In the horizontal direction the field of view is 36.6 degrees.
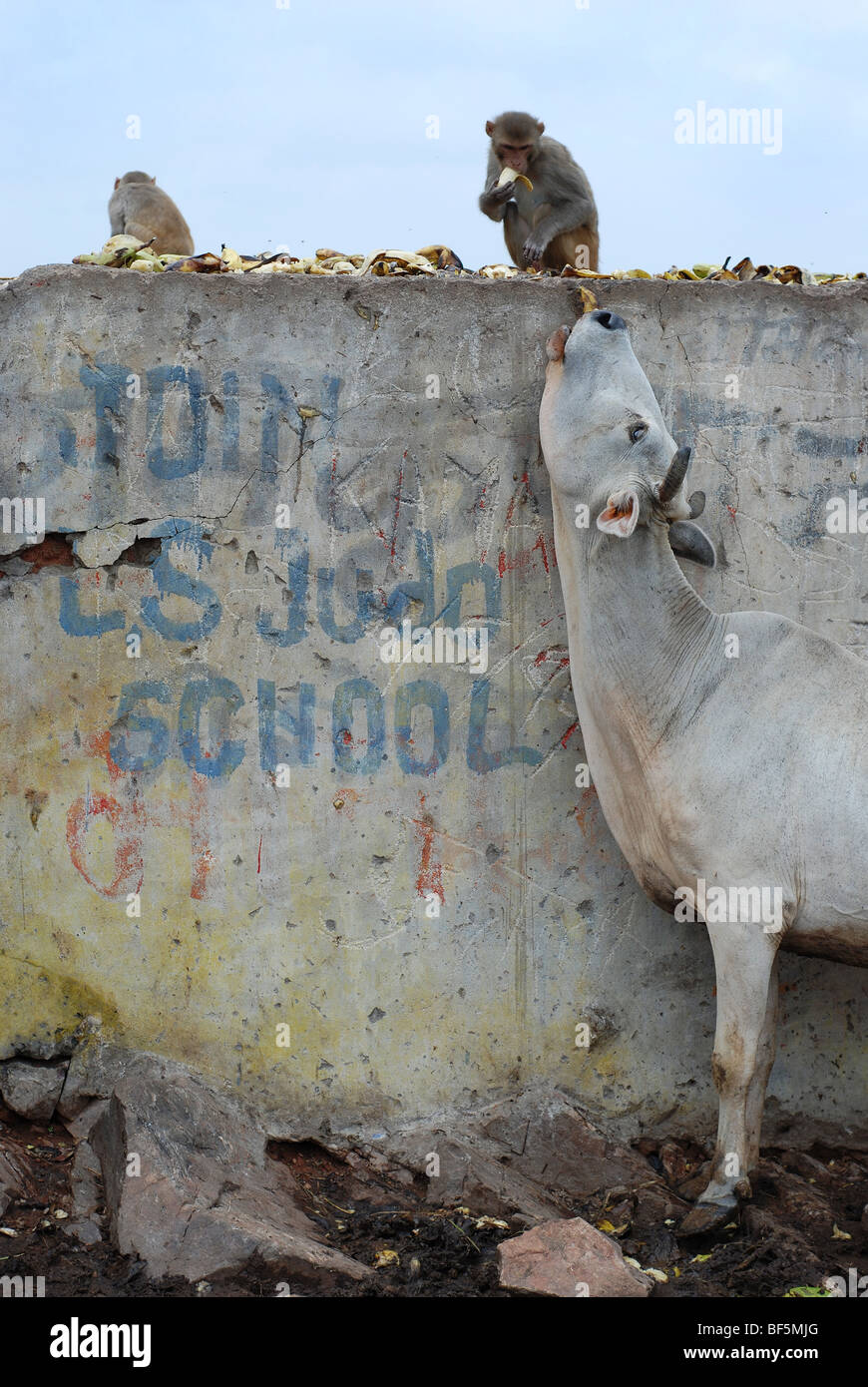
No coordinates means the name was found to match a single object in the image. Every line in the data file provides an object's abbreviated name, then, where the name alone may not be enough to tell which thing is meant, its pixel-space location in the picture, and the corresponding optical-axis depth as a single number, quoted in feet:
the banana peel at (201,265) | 15.18
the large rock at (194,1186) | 12.17
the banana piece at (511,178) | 20.96
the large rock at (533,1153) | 14.20
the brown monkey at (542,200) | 20.98
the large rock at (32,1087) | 14.26
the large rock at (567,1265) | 11.80
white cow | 13.15
